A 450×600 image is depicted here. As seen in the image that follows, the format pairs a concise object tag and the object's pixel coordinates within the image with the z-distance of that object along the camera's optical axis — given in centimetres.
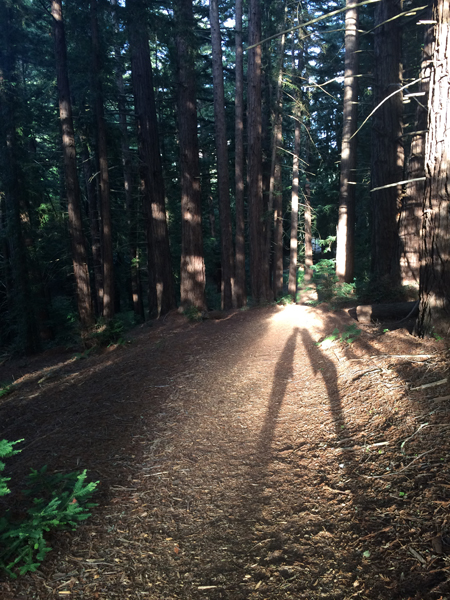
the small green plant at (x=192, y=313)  1124
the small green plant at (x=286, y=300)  1448
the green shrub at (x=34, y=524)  254
